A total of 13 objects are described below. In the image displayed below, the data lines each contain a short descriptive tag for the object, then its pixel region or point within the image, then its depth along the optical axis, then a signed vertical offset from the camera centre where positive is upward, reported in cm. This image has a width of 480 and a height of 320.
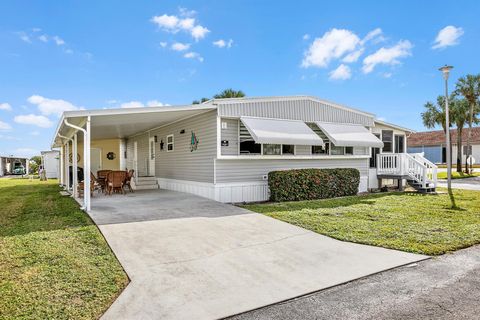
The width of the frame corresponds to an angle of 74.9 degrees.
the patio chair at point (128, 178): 1298 -75
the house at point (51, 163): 3077 -21
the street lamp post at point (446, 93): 1024 +215
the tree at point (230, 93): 2452 +513
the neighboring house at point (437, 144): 3909 +153
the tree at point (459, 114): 2805 +370
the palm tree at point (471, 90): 2805 +588
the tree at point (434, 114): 3016 +410
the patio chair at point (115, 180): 1241 -80
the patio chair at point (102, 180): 1321 -86
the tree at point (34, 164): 4050 -37
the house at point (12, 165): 4016 -57
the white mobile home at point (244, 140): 1045 +66
